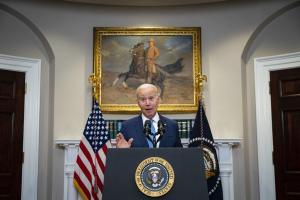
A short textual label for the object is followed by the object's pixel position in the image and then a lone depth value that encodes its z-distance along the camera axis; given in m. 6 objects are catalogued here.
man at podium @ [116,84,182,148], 2.60
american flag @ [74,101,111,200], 4.86
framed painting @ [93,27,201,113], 5.48
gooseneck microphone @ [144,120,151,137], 2.53
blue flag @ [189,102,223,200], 4.92
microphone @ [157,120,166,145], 2.53
